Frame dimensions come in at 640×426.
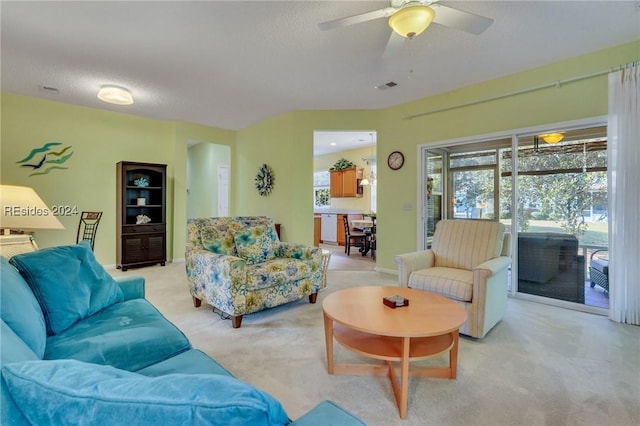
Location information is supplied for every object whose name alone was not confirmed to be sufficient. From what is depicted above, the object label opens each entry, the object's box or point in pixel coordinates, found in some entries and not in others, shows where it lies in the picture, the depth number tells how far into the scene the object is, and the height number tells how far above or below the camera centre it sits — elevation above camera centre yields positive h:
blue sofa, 0.49 -0.35
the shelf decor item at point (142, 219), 5.23 -0.16
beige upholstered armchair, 2.37 -0.54
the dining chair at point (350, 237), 6.54 -0.59
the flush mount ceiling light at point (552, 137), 3.36 +0.84
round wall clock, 4.67 +0.80
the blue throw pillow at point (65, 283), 1.49 -0.40
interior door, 7.51 +0.59
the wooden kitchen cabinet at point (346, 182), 8.23 +0.80
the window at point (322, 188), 9.47 +0.71
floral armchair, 2.65 -0.55
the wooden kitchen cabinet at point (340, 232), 8.18 -0.60
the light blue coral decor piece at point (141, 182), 5.25 +0.49
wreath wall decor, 5.52 +0.56
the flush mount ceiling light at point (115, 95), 3.85 +1.50
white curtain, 2.79 +0.16
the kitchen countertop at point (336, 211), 8.17 -0.02
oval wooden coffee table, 1.62 -0.69
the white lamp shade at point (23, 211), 1.86 -0.01
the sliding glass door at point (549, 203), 3.15 +0.09
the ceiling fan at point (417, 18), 1.93 +1.29
